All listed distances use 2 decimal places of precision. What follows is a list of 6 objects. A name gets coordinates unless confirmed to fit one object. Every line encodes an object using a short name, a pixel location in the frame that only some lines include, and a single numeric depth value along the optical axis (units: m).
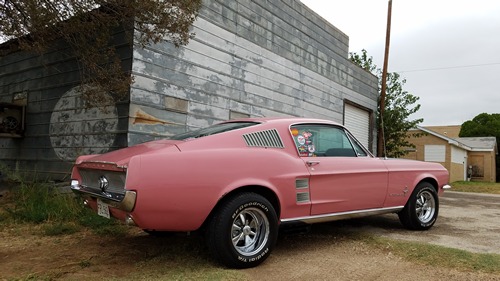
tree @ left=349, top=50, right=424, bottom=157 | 15.82
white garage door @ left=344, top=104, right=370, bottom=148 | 13.37
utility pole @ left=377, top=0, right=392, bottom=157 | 14.45
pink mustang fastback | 3.17
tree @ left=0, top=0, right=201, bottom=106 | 5.39
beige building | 25.25
